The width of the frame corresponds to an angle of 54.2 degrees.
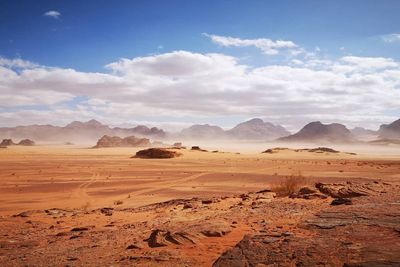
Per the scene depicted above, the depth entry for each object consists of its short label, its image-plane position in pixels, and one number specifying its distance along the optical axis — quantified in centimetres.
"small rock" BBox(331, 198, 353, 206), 1067
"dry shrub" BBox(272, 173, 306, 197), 1509
